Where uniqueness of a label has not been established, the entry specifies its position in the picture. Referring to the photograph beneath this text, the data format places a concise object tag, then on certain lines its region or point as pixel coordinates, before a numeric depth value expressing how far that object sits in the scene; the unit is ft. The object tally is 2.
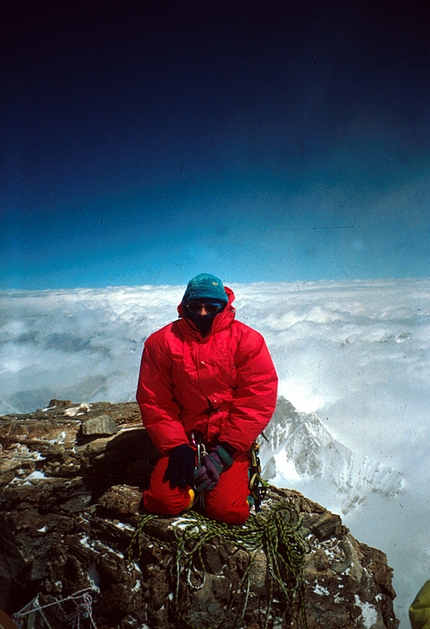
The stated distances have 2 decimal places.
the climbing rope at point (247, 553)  8.48
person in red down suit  9.79
